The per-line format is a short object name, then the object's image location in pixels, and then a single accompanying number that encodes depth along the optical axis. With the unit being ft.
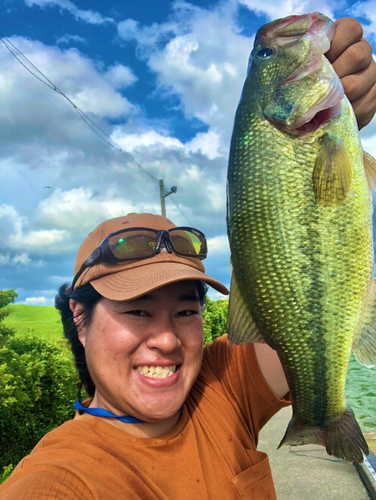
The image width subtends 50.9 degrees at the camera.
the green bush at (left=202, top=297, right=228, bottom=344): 35.74
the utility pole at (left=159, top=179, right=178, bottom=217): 58.65
